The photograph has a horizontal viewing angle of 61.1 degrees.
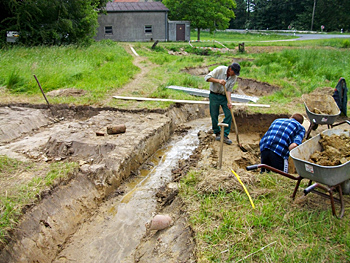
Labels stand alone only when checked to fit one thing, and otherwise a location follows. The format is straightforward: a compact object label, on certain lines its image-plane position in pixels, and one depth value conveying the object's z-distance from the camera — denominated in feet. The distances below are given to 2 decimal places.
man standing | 21.72
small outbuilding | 95.09
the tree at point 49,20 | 50.37
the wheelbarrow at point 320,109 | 19.57
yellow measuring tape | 13.24
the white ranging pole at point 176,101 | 30.91
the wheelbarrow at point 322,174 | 11.38
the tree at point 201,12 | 102.27
